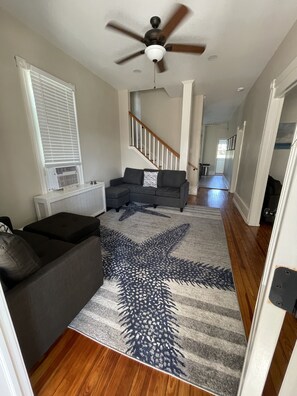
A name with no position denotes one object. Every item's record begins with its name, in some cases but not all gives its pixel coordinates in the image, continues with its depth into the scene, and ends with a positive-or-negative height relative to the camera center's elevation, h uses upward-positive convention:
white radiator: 2.51 -0.80
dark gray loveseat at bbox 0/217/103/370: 0.93 -0.85
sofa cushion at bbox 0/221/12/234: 1.46 -0.64
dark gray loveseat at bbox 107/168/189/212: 3.75 -0.82
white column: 3.84 +0.66
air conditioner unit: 2.79 -0.43
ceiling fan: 1.75 +1.29
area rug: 1.12 -1.32
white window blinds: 2.54 +0.51
